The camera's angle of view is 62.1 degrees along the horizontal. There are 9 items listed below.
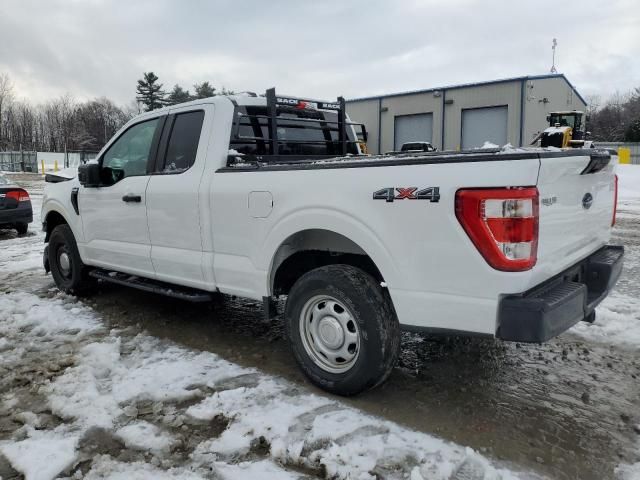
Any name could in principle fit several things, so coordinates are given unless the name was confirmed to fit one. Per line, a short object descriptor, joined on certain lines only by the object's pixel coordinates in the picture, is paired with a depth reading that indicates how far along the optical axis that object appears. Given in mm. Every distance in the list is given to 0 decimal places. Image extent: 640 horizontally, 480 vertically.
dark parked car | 10602
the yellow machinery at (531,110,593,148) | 10305
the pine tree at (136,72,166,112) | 75250
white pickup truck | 2688
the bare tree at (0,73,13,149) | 75250
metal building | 24578
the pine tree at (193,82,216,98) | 62312
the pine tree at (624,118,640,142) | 43719
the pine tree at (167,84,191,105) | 68562
